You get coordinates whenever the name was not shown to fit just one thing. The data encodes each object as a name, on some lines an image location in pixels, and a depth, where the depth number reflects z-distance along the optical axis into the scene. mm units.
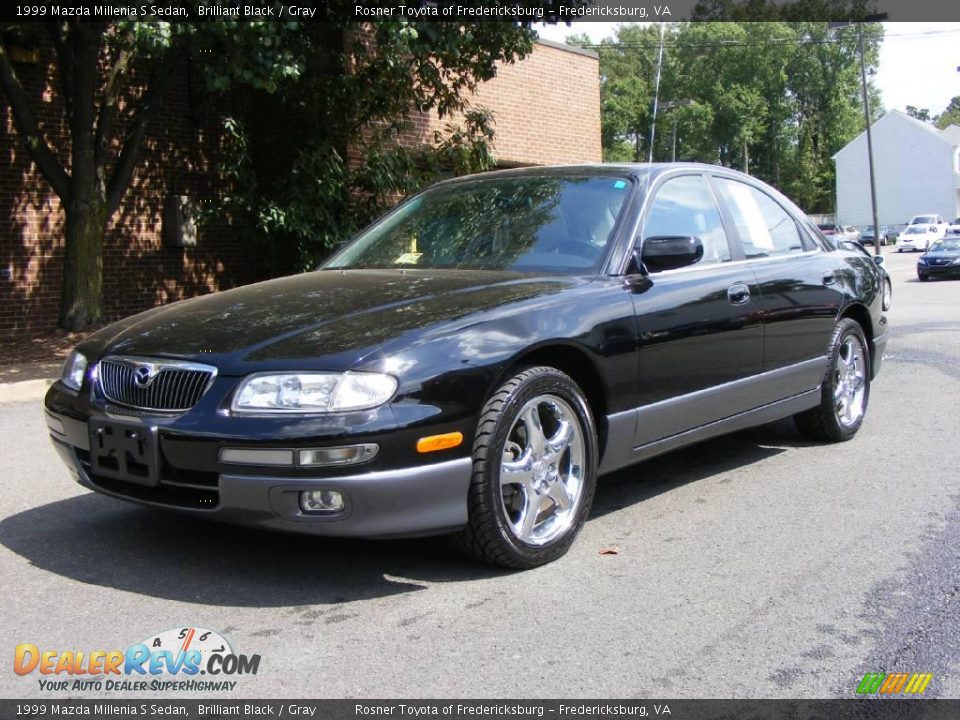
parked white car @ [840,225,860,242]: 58694
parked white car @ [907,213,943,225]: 62438
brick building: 12930
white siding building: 76562
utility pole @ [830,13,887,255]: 35684
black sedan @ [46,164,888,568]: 3527
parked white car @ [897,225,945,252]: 55150
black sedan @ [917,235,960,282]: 28312
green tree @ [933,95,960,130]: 136000
